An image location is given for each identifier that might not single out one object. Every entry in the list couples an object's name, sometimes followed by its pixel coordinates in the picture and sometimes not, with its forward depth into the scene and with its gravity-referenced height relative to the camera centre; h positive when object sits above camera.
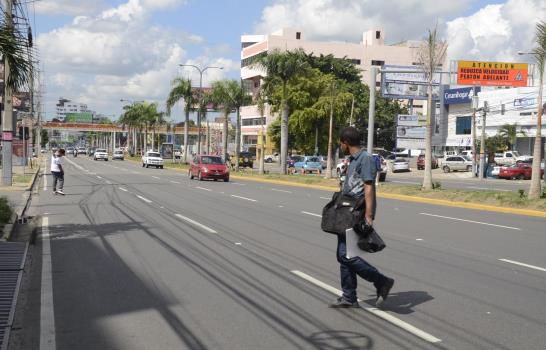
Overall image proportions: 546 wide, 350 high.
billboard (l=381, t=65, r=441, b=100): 68.31 +6.75
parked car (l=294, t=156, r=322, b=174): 52.61 -1.82
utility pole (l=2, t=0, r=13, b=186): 24.52 -0.15
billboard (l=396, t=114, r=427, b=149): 66.56 +1.48
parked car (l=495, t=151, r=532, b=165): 52.91 -0.79
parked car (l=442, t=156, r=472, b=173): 56.41 -1.54
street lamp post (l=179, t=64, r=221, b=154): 57.72 +2.42
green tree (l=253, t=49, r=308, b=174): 38.41 +4.49
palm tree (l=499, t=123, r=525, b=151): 56.16 +1.46
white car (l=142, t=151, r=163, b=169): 58.91 -1.90
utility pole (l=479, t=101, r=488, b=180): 43.41 -0.73
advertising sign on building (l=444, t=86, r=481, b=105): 68.63 +5.87
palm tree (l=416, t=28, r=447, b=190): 24.65 +3.37
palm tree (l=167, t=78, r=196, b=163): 59.25 +4.35
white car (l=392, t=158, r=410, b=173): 58.78 -1.83
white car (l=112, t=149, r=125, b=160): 84.24 -2.17
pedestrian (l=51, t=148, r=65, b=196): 22.42 -1.14
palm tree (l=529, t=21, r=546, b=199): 19.45 +1.48
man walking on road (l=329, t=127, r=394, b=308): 6.46 -0.66
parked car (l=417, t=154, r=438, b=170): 60.78 -1.63
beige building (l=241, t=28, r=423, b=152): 96.50 +14.79
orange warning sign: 62.47 +7.53
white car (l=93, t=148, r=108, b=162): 79.94 -2.11
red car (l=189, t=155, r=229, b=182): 34.97 -1.55
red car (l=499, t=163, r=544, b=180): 44.28 -1.62
